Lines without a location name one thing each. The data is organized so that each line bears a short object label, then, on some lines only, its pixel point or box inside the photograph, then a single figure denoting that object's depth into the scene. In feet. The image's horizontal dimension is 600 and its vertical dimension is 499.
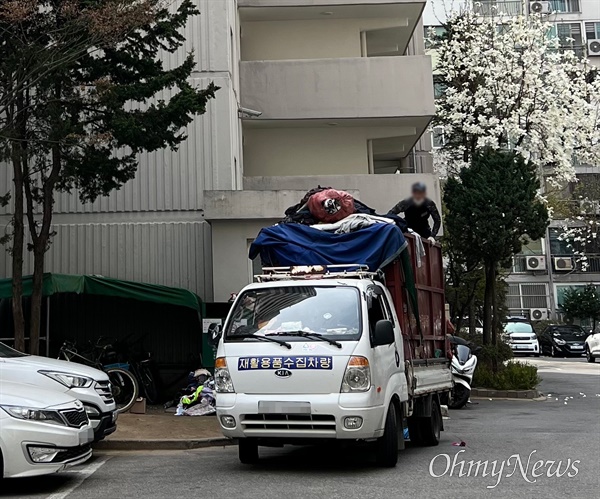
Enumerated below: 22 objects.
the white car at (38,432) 25.11
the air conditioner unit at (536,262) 161.99
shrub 67.56
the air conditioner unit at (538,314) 167.12
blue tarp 32.42
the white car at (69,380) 32.50
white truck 27.78
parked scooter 55.72
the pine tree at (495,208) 65.10
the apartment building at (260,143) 56.65
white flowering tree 78.64
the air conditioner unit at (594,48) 155.84
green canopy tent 47.21
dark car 131.56
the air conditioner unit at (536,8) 101.00
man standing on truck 35.04
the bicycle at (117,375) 48.01
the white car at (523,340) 133.28
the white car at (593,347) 113.80
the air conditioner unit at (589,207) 109.19
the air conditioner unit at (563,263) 163.32
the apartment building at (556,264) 162.40
